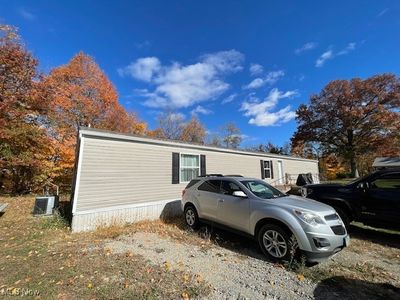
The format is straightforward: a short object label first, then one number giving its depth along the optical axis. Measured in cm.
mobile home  716
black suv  595
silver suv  431
